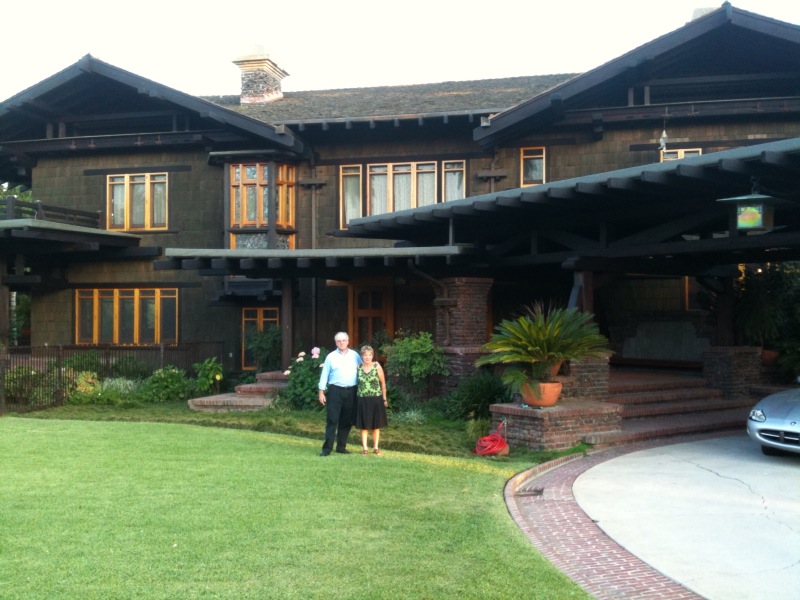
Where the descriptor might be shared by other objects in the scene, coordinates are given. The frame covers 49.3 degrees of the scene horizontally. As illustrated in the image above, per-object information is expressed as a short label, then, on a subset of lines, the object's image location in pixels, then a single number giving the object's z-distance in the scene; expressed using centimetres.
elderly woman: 1102
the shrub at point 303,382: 1558
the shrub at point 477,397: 1376
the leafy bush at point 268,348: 1914
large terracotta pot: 1178
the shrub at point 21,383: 1598
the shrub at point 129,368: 1969
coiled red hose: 1122
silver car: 1045
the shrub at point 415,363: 1517
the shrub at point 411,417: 1388
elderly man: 1092
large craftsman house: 1588
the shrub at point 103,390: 1684
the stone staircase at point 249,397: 1625
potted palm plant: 1180
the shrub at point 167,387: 1795
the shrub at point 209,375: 1866
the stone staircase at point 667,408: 1263
